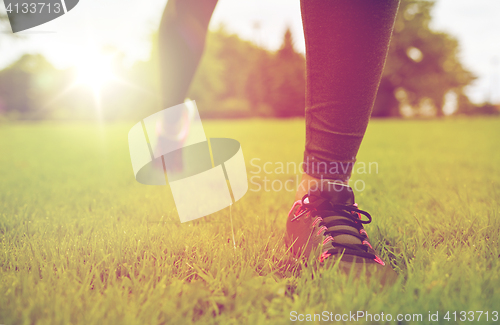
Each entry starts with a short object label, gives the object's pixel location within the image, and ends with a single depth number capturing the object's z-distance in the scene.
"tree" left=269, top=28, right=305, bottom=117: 33.22
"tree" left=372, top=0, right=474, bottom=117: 27.73
